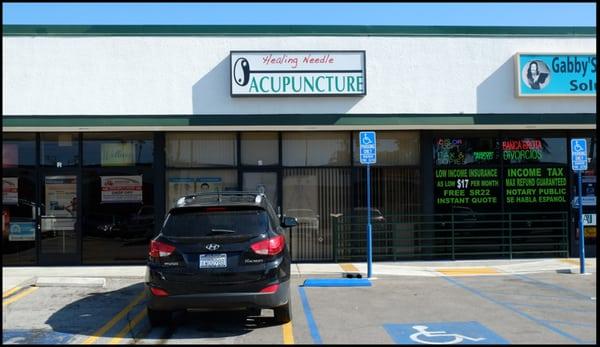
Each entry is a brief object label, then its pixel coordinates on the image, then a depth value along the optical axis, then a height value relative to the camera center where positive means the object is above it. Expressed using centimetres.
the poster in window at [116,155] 1400 +64
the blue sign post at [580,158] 1215 +41
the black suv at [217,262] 720 -102
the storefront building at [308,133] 1307 +115
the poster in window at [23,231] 1383 -117
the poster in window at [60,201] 1387 -46
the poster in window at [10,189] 1387 -16
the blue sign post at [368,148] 1155 +62
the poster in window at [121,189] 1396 -18
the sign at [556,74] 1342 +241
